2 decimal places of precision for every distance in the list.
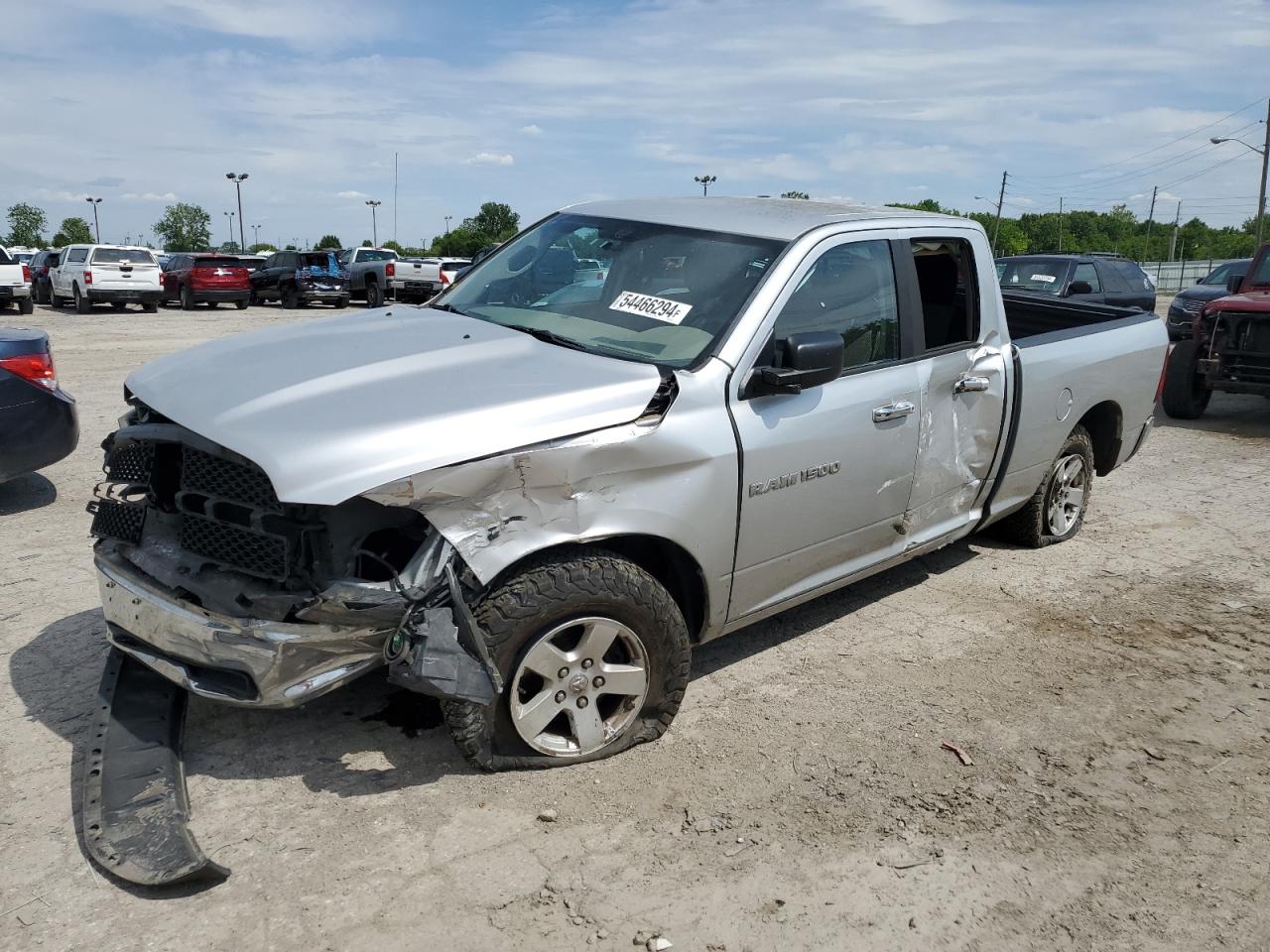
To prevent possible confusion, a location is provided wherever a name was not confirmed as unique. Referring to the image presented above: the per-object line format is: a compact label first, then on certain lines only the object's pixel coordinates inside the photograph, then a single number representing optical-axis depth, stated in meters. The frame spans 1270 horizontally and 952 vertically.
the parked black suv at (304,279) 27.41
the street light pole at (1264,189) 43.34
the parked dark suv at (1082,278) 13.94
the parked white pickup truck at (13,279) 22.16
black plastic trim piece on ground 2.91
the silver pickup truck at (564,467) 3.12
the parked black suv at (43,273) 28.92
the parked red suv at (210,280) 27.09
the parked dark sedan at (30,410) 6.08
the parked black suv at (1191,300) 14.96
